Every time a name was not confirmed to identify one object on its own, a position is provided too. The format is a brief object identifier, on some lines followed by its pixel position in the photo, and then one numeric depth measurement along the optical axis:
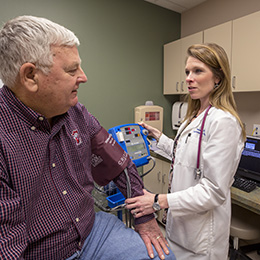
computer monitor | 1.80
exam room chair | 1.67
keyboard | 1.63
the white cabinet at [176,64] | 2.67
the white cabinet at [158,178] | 2.51
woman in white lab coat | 1.07
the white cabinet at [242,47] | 1.98
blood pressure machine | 1.27
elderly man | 0.67
